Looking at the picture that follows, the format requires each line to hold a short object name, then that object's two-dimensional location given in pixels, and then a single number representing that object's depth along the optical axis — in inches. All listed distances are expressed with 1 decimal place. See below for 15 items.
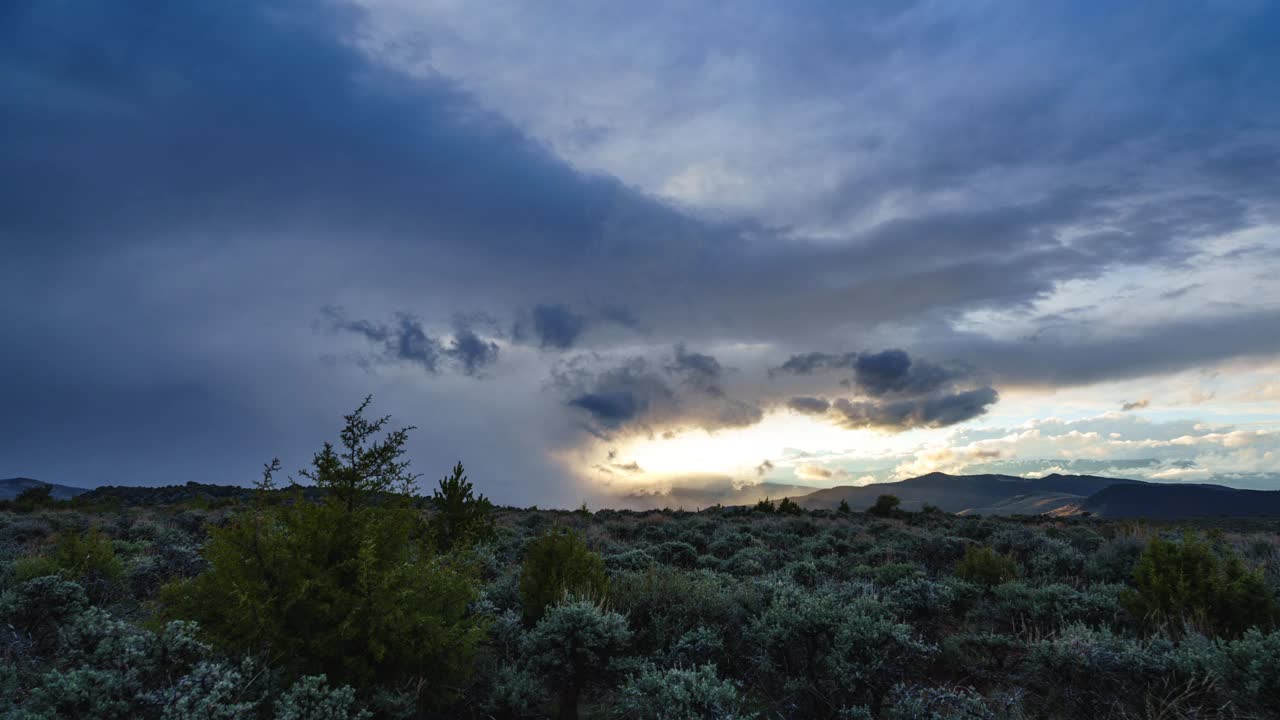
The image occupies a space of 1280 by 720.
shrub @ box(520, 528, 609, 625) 378.9
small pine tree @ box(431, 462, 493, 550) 667.4
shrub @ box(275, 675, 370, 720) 186.2
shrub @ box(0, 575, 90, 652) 324.5
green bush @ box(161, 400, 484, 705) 220.4
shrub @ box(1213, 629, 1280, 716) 233.3
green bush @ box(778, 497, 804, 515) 1446.9
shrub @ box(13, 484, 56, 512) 1373.0
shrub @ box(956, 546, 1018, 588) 533.0
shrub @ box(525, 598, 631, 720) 284.7
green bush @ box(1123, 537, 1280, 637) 373.4
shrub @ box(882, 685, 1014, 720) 225.0
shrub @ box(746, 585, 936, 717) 277.6
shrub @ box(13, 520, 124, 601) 425.7
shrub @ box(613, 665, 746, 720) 218.8
